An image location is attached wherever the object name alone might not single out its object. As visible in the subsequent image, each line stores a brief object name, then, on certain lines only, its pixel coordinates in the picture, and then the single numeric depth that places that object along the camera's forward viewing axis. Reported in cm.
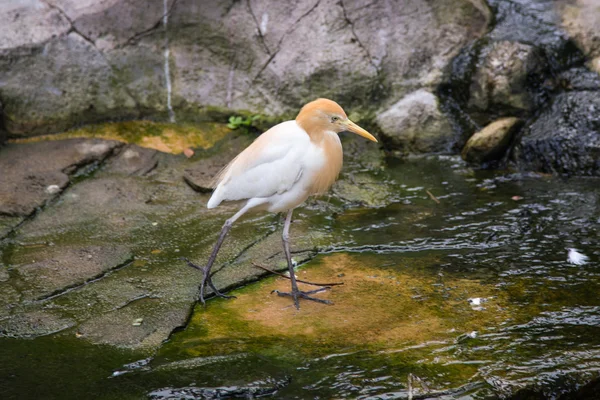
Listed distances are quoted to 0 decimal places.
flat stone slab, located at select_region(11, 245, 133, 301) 845
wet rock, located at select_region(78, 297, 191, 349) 721
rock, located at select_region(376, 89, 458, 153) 1366
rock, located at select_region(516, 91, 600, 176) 1213
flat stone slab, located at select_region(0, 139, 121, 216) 1088
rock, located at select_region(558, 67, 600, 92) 1280
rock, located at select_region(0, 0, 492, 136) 1387
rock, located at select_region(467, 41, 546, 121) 1314
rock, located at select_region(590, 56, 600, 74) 1287
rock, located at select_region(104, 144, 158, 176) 1229
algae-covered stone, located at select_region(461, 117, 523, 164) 1278
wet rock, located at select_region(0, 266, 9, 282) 866
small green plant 1391
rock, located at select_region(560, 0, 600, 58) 1316
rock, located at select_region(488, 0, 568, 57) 1336
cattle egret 796
